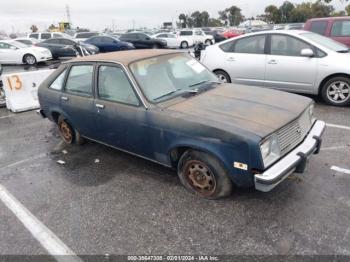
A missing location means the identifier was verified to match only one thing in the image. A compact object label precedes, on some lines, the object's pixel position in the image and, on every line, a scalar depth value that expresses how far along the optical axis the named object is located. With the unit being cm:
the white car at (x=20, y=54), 1786
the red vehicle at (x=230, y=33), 3045
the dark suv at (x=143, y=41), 2455
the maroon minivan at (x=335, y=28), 901
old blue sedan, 290
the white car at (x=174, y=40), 2806
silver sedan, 608
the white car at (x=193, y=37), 2850
